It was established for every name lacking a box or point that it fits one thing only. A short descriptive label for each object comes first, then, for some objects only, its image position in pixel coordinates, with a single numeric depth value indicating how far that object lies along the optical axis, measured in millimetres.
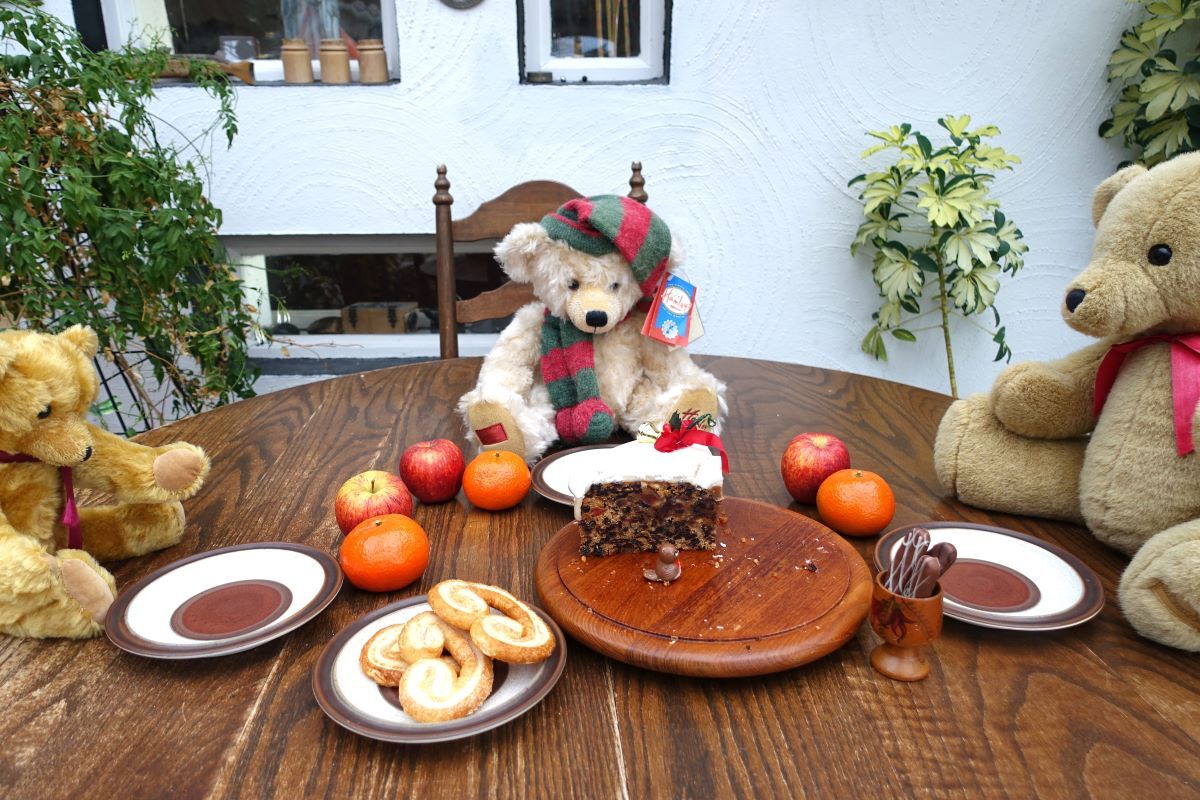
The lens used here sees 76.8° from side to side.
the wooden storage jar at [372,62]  2016
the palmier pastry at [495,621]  637
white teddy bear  1144
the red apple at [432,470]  1004
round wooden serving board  676
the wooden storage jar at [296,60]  2029
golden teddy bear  710
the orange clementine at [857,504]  914
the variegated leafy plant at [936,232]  1856
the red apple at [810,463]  994
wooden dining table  571
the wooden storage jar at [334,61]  2010
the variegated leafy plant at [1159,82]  1733
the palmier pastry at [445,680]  599
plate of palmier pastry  595
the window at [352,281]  2254
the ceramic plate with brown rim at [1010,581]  741
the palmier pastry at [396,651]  646
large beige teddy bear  753
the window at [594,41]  2021
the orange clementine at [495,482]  983
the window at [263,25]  2068
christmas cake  855
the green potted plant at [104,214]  1435
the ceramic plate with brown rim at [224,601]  701
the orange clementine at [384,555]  792
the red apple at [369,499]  906
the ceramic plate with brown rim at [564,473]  994
